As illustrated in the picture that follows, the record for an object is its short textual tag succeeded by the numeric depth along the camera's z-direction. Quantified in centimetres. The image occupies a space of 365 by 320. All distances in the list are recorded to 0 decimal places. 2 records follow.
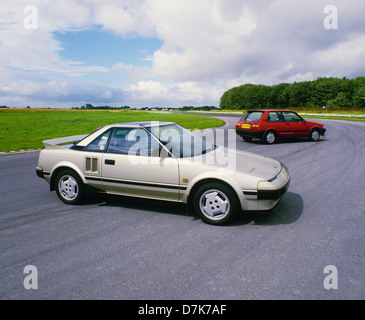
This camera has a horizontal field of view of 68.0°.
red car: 1244
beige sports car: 375
